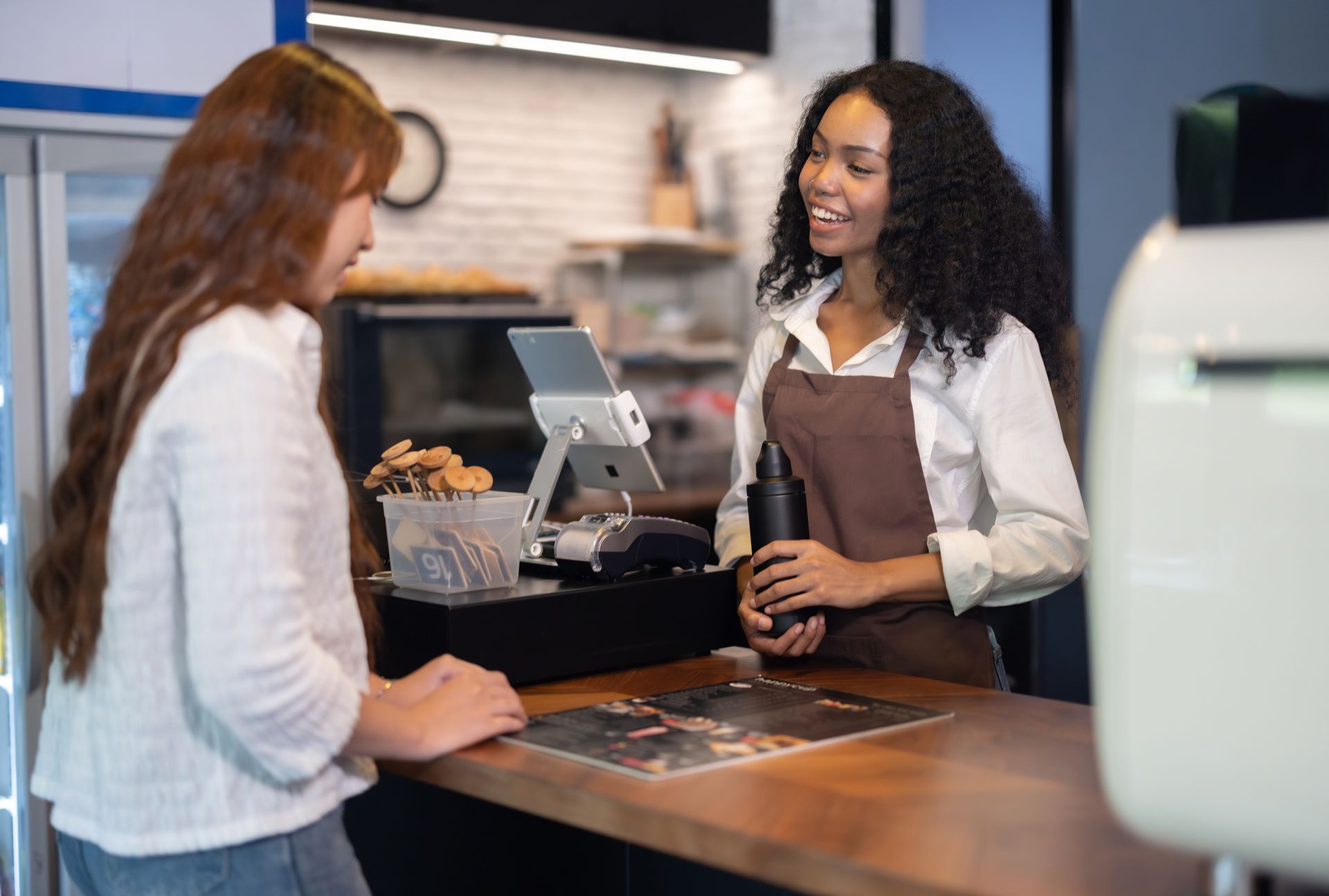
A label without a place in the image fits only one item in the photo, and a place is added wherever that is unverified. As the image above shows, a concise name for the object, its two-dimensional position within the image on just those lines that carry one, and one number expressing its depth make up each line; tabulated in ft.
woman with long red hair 3.65
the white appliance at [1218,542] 2.76
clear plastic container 5.54
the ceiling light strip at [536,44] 14.79
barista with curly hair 6.19
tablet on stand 6.21
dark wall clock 17.19
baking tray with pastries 15.31
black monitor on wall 15.23
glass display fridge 7.46
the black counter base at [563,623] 5.33
